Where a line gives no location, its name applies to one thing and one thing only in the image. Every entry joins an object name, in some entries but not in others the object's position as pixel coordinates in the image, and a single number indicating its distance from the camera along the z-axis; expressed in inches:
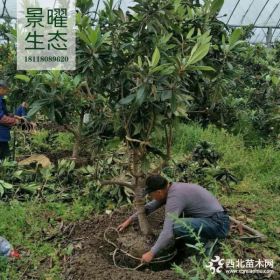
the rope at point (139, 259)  100.2
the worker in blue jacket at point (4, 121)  150.5
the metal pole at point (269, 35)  517.6
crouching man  97.9
